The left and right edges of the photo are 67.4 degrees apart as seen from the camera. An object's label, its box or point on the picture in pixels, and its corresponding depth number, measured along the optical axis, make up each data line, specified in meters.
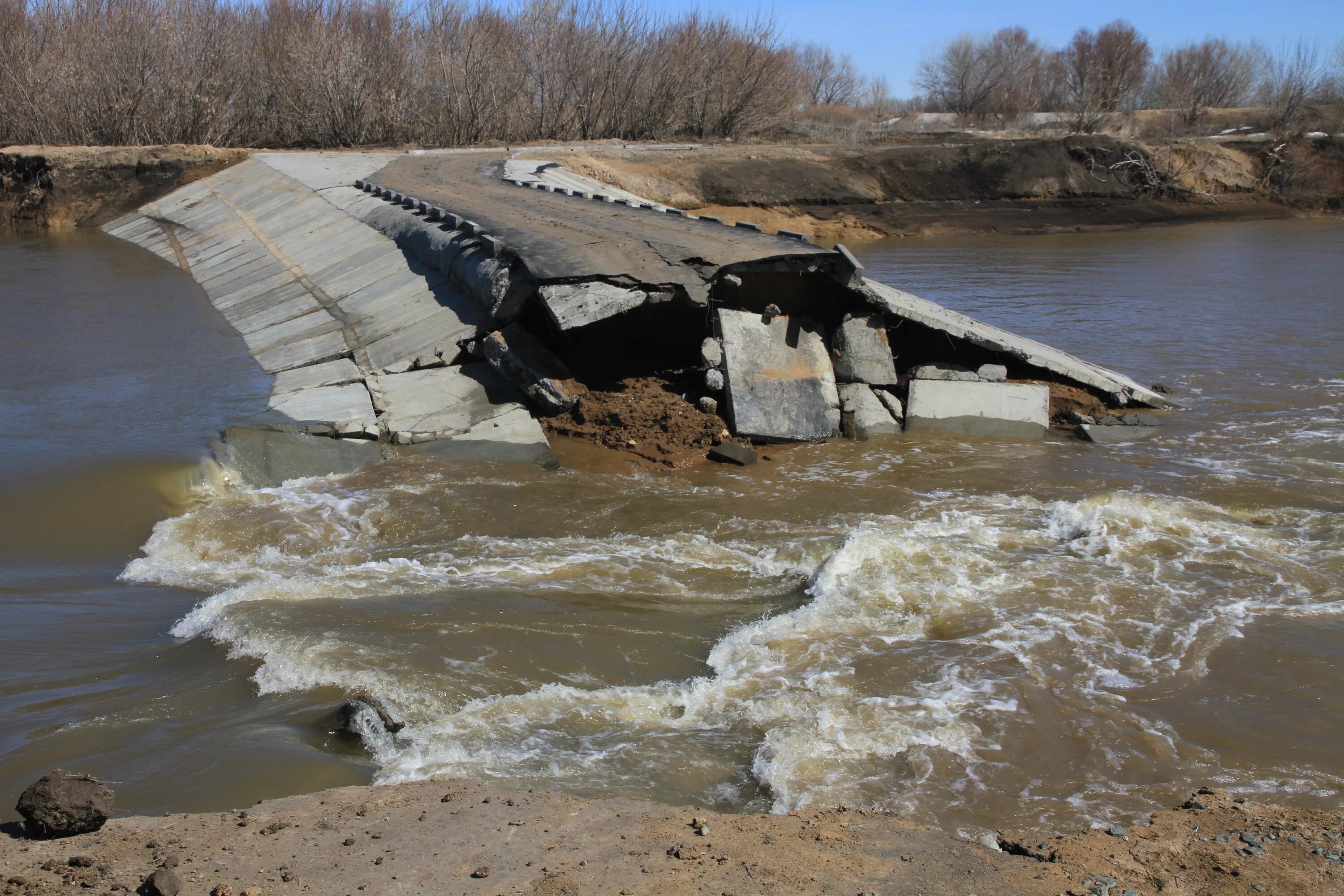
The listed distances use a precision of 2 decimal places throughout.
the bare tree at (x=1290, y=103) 39.22
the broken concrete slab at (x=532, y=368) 9.33
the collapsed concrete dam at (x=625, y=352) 8.94
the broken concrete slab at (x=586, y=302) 8.88
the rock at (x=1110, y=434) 9.48
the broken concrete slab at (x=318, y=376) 10.12
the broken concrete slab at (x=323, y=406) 8.95
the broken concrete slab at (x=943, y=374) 10.05
